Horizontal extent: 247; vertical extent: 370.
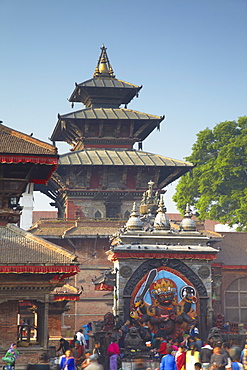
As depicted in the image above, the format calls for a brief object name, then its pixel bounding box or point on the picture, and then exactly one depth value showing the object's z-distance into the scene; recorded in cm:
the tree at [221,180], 5103
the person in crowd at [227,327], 2977
